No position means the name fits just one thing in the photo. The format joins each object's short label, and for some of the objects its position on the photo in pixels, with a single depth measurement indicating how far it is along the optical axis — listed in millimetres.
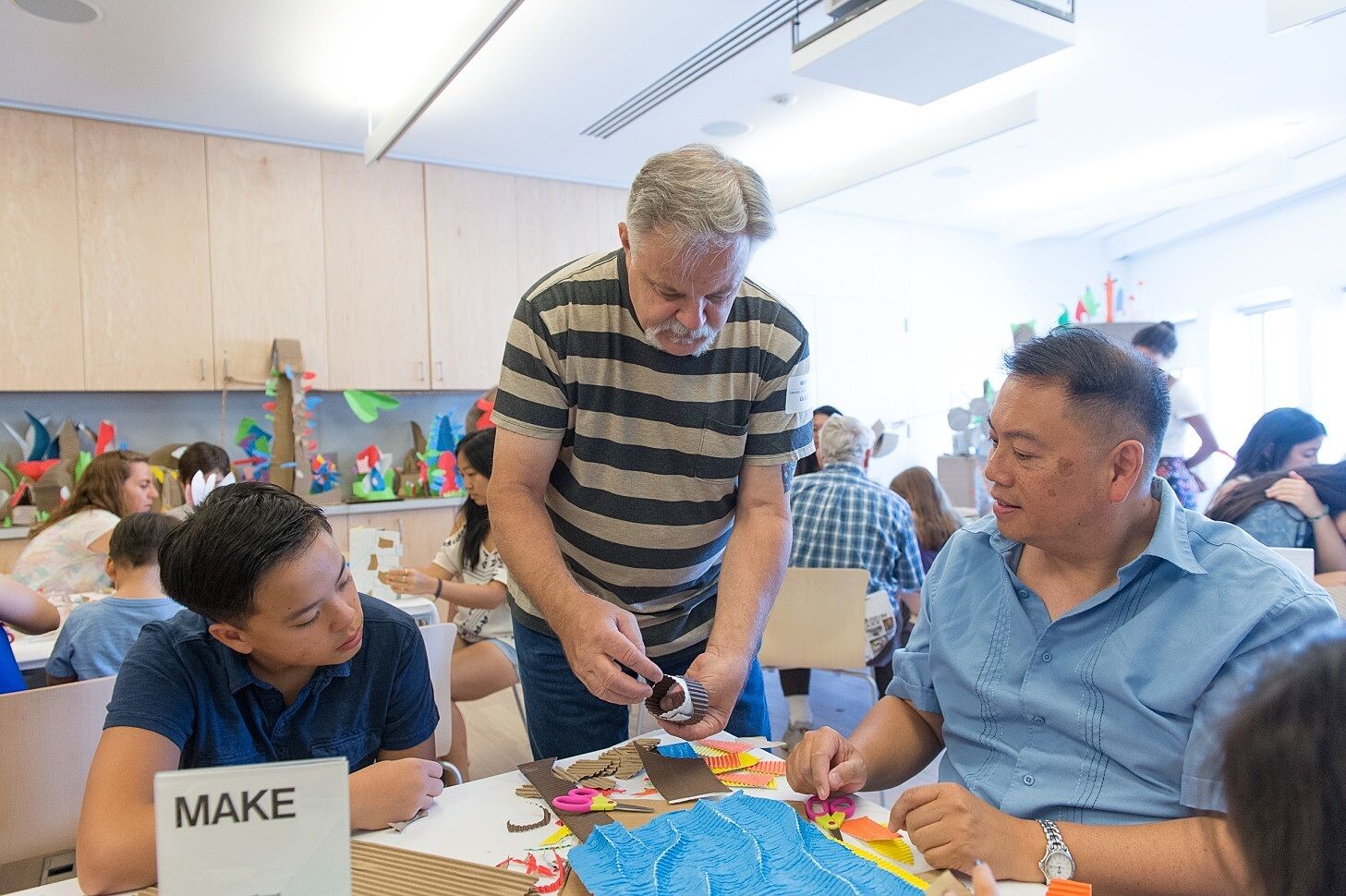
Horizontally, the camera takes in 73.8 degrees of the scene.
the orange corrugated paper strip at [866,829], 1098
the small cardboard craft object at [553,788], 1108
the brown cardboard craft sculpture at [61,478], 4680
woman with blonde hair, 3236
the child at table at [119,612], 2316
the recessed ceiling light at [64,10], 3520
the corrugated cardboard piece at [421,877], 962
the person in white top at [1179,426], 4363
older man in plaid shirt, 3383
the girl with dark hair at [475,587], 3059
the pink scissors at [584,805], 1152
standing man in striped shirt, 1457
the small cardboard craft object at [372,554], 3023
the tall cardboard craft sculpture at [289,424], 5129
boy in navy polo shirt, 1151
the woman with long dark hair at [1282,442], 3215
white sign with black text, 700
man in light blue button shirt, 1038
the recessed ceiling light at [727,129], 5203
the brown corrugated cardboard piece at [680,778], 1186
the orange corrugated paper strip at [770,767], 1285
